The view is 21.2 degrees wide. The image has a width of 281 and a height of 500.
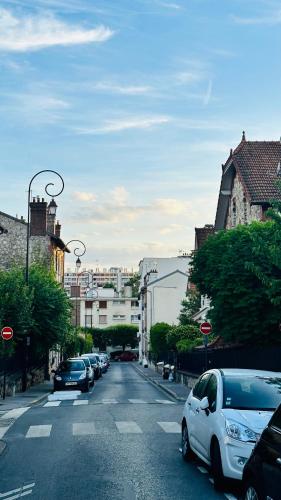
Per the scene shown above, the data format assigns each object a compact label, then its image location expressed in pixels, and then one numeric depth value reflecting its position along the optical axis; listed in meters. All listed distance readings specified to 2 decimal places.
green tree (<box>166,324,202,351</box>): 52.09
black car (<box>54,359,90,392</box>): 35.25
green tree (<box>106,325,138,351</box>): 130.50
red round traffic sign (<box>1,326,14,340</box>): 28.47
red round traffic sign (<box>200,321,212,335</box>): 30.45
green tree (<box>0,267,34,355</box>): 31.23
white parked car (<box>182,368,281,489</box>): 9.30
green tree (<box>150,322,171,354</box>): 72.88
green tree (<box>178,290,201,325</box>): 70.32
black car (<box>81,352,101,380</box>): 49.34
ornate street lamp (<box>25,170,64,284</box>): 33.60
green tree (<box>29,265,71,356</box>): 37.06
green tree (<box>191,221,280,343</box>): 28.84
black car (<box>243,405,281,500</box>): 6.00
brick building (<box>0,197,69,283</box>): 54.47
